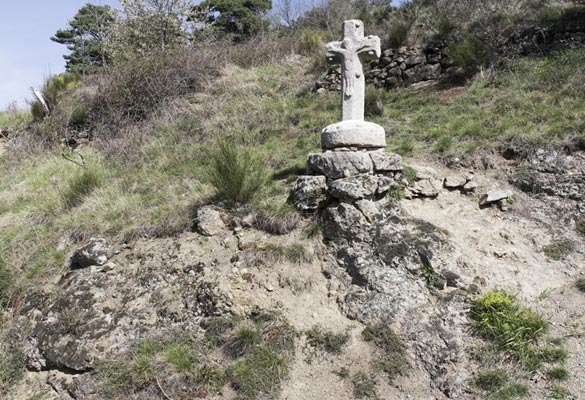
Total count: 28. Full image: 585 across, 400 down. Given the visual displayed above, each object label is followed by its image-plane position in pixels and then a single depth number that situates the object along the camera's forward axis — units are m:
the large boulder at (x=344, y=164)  4.65
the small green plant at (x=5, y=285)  4.71
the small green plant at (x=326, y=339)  3.56
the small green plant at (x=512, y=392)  3.00
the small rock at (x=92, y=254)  4.75
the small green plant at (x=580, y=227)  4.39
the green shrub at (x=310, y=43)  12.22
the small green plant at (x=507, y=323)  3.31
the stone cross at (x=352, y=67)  5.05
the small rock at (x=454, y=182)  5.10
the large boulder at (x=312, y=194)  4.66
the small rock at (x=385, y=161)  4.74
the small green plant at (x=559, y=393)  2.94
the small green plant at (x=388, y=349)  3.32
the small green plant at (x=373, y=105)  7.69
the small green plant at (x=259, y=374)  3.25
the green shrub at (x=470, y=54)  8.13
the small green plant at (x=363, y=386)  3.16
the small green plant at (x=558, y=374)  3.05
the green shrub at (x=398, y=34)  10.24
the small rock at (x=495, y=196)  4.77
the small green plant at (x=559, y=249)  4.18
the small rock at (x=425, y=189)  4.94
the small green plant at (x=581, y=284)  3.82
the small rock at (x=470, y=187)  5.02
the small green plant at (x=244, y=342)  3.56
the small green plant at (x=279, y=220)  4.61
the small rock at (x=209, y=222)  4.79
